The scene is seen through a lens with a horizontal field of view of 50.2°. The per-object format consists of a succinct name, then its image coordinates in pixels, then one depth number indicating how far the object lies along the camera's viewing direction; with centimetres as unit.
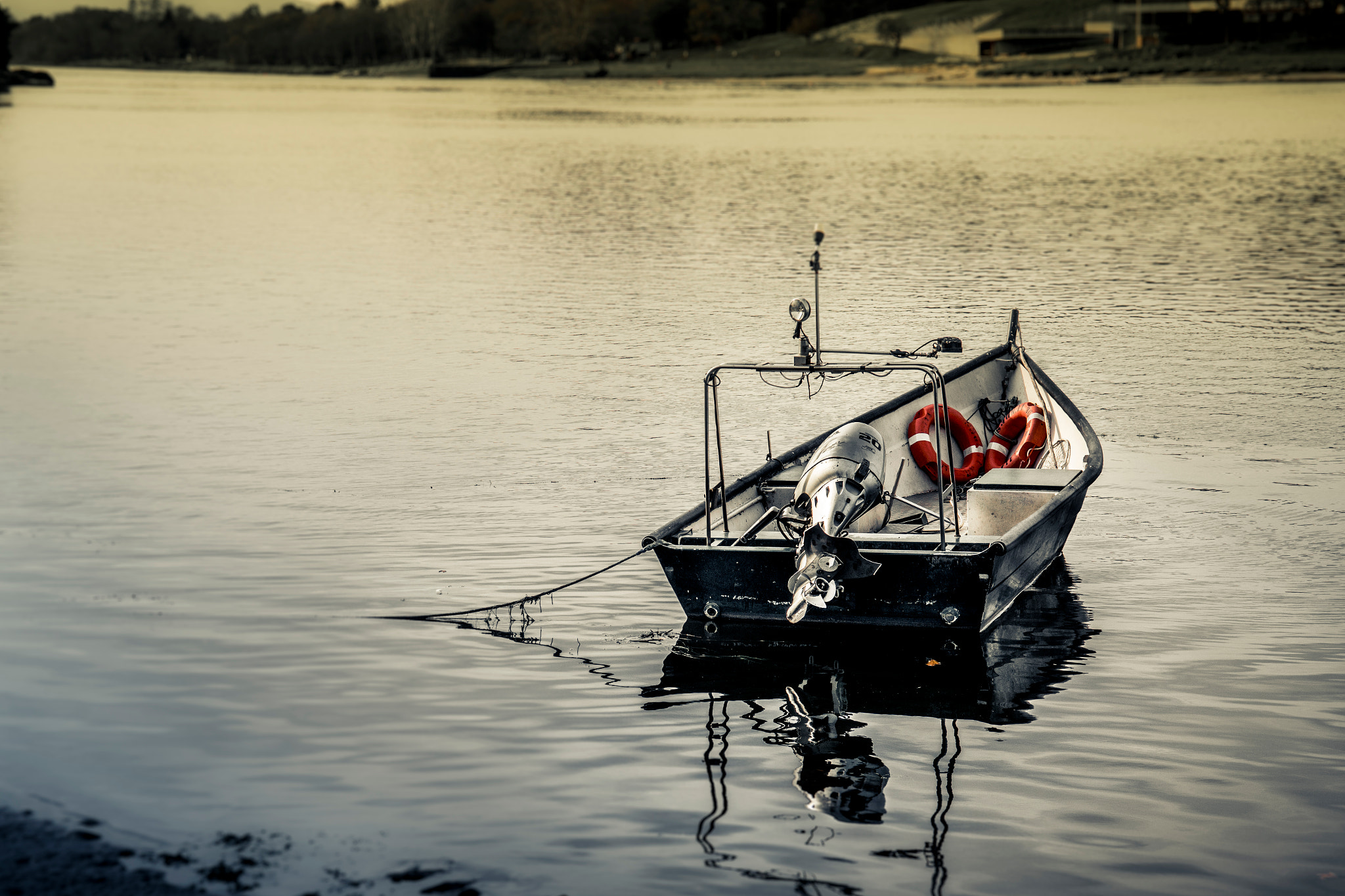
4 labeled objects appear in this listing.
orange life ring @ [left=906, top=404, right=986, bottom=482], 1530
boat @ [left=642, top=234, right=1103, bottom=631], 1117
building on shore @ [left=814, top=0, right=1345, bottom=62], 16955
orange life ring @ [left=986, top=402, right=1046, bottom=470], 1583
